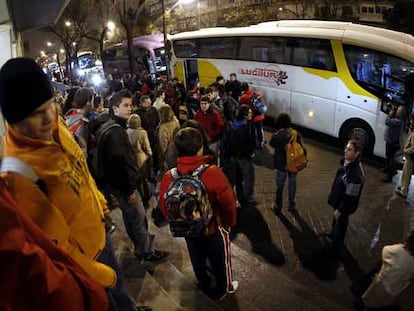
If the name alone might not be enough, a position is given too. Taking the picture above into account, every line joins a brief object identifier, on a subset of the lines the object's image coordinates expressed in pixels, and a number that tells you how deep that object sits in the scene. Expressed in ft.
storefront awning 18.11
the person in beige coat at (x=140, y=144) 18.85
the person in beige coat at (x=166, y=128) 20.16
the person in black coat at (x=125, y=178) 12.03
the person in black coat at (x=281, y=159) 19.45
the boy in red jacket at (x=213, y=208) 11.21
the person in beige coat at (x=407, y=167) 21.44
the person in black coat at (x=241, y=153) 20.47
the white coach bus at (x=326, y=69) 29.04
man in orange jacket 5.74
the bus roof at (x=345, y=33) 28.71
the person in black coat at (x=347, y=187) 15.12
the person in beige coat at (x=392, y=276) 11.39
